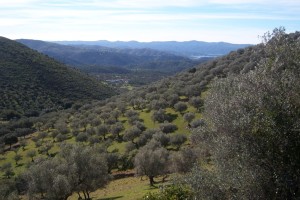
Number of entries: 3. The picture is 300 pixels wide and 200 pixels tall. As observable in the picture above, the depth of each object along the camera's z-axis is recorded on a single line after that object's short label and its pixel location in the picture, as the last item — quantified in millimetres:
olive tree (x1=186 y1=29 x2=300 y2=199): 15211
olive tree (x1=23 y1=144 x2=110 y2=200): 48938
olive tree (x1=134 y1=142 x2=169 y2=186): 55250
